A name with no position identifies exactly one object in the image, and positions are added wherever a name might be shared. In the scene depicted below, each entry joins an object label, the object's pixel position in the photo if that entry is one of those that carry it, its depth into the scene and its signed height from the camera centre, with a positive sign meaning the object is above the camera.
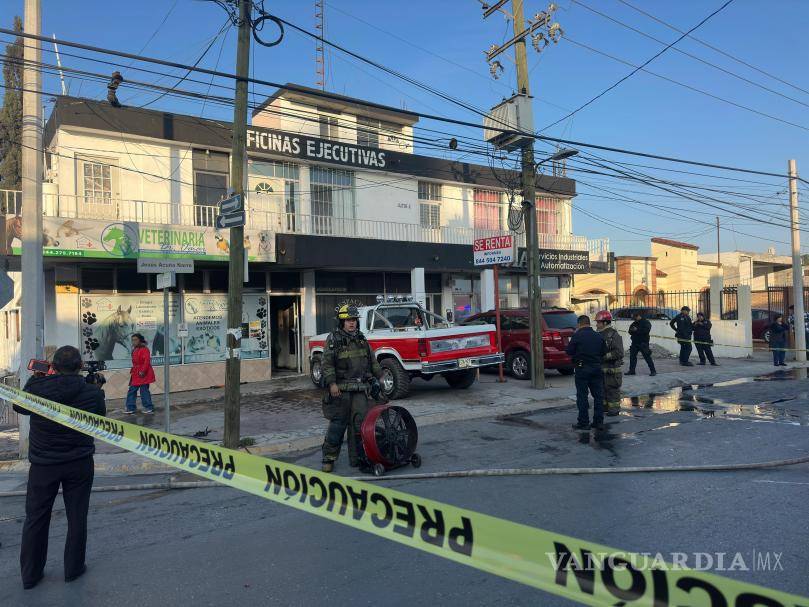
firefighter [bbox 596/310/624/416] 9.88 -1.02
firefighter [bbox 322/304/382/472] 6.91 -0.92
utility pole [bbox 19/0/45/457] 8.76 +1.67
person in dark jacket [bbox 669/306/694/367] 17.69 -0.85
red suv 14.73 -0.82
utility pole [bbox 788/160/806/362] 18.73 +0.91
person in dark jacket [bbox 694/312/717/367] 18.23 -0.98
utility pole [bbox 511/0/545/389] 13.53 +1.68
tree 28.14 +9.15
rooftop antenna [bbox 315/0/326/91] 24.00 +11.04
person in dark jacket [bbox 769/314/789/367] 17.34 -1.18
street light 13.65 +3.50
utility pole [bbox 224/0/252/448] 8.79 +0.77
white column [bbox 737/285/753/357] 20.42 -0.33
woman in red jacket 11.85 -1.21
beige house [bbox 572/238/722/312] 39.12 +2.01
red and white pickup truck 11.87 -0.75
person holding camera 4.20 -1.15
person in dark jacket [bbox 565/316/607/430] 8.95 -0.96
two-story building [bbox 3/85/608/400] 13.91 +2.43
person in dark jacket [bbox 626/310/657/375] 15.30 -0.89
